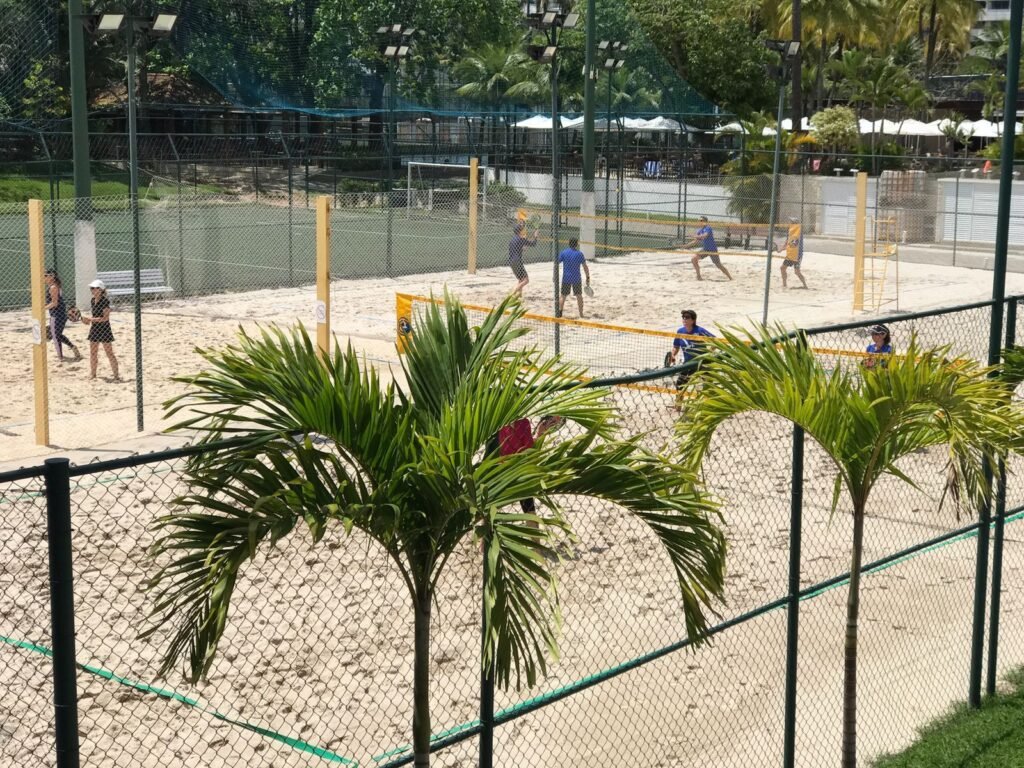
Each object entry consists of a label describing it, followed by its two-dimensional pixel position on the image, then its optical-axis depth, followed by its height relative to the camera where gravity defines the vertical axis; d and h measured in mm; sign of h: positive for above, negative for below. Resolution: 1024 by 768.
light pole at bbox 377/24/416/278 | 29562 +2589
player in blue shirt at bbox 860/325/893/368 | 12091 -1440
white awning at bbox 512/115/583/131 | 48219 +1825
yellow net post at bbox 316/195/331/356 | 14742 -1048
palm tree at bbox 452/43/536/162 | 54031 +3950
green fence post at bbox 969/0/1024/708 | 7621 -671
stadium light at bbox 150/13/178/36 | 14586 +1515
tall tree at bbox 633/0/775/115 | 50406 +4591
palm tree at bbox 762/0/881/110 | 56031 +6432
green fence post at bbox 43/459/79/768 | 3855 -1222
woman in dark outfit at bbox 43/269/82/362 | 17328 -1860
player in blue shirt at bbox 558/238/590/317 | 21234 -1469
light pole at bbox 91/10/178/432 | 13914 +1358
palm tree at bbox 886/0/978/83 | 69188 +8203
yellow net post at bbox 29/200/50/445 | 13328 -1512
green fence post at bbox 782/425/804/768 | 6250 -1935
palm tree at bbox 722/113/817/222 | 33500 +195
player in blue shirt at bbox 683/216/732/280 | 26047 -1373
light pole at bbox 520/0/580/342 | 18047 +1788
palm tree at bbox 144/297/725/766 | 3967 -940
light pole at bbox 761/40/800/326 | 19688 +1606
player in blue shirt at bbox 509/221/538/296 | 22875 -1318
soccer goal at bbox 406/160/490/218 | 32378 -457
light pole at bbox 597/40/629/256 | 32469 +2804
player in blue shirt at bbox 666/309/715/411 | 13892 -1665
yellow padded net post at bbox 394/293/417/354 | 16602 -1738
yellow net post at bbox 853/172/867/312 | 23891 -1463
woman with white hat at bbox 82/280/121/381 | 16219 -1881
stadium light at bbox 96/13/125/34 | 14820 +1541
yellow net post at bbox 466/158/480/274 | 26281 -548
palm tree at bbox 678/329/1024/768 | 5922 -1008
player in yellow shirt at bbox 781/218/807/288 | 25438 -1343
